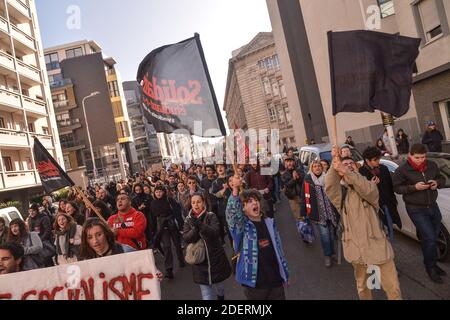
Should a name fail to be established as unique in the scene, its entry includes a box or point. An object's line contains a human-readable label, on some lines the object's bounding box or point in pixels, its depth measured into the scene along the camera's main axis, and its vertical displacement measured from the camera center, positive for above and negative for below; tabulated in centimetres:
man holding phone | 440 -81
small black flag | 564 +55
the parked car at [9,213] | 960 +9
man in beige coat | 366 -86
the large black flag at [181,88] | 429 +114
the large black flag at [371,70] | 398 +78
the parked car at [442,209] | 478 -109
